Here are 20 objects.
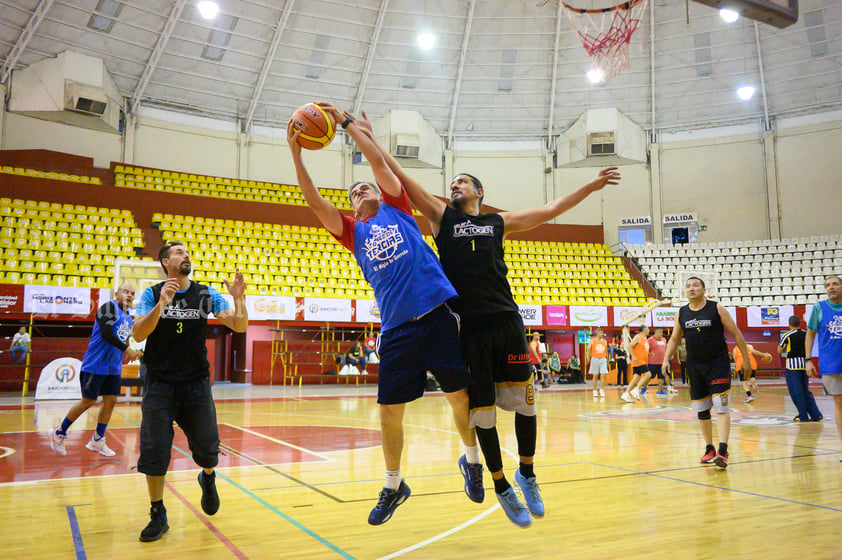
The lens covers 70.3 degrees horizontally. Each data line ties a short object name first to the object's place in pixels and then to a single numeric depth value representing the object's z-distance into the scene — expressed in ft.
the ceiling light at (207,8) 68.96
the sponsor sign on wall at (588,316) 72.95
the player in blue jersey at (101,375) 21.84
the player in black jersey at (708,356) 20.33
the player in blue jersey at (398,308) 11.55
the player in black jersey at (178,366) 12.86
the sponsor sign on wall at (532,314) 70.33
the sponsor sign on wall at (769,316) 74.54
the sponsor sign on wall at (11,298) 48.67
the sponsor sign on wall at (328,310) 61.98
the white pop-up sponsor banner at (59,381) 44.14
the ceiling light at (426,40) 79.25
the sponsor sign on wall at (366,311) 63.93
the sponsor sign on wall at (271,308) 59.31
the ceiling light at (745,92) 85.46
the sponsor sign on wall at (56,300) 49.29
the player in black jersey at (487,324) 12.14
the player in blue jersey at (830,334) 21.20
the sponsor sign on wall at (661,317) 74.95
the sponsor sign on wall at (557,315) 71.92
